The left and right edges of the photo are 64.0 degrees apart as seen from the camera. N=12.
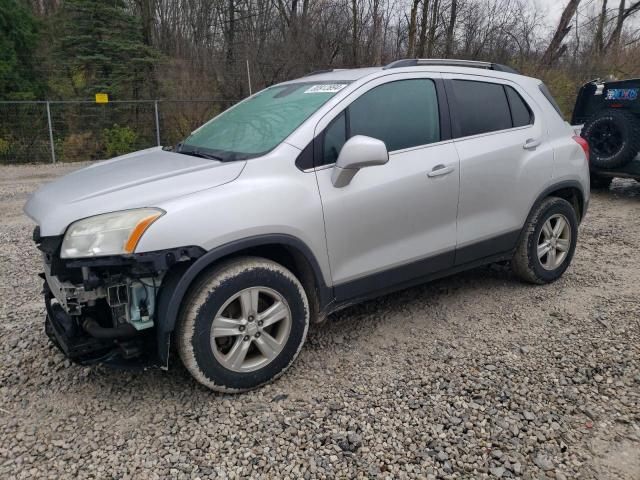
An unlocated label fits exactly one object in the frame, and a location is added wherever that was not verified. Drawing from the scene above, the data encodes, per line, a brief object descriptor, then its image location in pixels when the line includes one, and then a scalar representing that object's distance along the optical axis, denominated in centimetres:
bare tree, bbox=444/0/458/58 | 1736
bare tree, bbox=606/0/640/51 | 2102
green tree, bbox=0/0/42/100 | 1434
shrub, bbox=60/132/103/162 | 1445
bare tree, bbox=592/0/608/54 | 2112
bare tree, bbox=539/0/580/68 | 1912
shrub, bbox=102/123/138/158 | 1505
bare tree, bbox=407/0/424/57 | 1447
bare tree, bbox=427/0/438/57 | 1652
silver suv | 254
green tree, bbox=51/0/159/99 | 1571
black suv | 741
